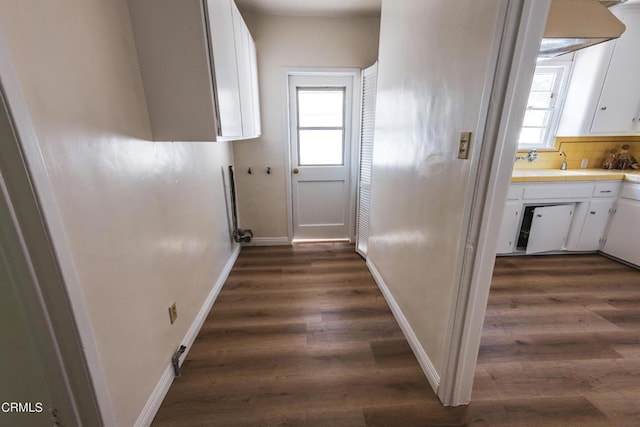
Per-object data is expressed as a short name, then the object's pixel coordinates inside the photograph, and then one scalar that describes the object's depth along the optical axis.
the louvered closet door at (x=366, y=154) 2.61
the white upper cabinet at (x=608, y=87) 2.60
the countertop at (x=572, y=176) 2.67
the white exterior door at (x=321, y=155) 3.02
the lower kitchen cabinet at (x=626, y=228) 2.65
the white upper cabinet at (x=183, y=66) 1.18
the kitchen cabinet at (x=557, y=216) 2.74
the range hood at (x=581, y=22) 1.49
